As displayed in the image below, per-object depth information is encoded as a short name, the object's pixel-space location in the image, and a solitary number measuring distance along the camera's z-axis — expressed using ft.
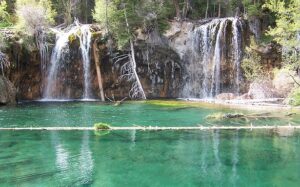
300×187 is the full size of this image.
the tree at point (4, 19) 126.56
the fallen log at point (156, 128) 65.10
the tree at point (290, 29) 86.17
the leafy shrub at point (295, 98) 88.53
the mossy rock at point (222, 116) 74.18
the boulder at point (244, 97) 108.27
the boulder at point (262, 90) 106.73
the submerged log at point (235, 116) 74.37
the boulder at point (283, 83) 103.45
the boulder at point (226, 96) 110.22
